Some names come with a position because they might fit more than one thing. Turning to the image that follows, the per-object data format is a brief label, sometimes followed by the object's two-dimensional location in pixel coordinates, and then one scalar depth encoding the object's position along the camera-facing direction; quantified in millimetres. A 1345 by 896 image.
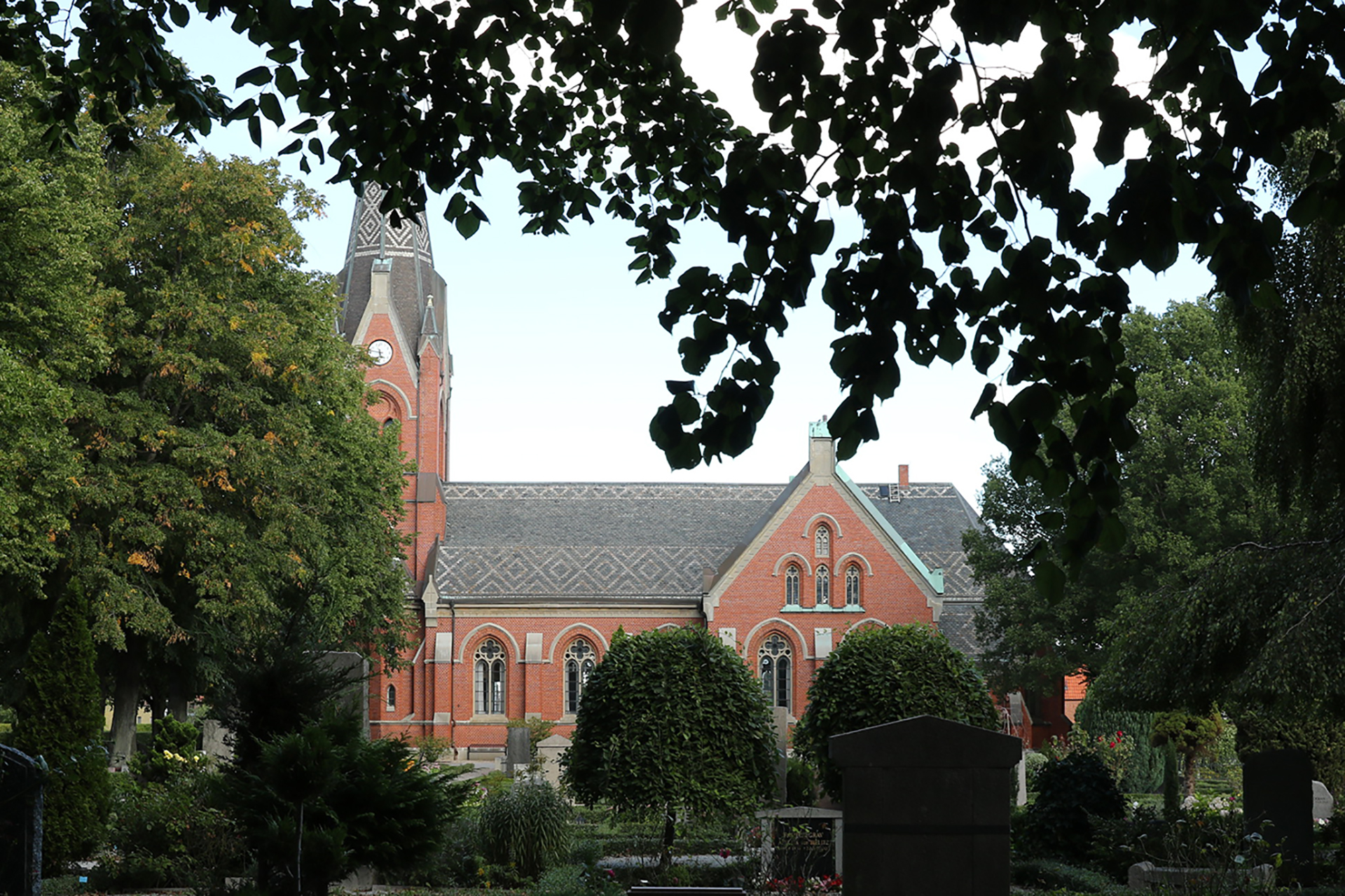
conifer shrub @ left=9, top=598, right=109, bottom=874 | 15352
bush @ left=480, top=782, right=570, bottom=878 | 15148
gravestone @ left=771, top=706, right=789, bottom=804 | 18219
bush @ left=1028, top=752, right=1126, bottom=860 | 16172
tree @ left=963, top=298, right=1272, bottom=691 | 31266
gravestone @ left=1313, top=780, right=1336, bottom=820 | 21422
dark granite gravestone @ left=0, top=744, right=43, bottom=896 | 9328
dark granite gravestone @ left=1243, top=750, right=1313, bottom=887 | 14414
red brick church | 41031
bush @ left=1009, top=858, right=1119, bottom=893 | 13859
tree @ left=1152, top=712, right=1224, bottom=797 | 26953
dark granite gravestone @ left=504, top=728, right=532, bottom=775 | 23188
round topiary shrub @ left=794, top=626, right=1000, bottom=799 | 16844
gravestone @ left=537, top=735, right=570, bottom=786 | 28719
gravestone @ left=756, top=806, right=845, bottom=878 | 14305
